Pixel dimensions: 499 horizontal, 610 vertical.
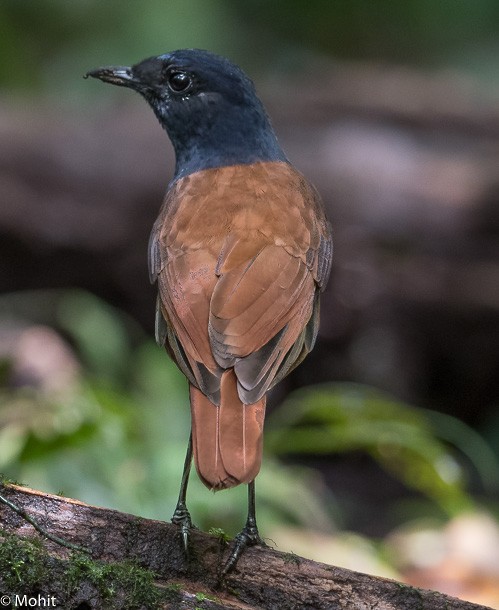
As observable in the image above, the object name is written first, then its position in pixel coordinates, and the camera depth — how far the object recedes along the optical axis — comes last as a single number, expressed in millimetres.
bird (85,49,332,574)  6945
